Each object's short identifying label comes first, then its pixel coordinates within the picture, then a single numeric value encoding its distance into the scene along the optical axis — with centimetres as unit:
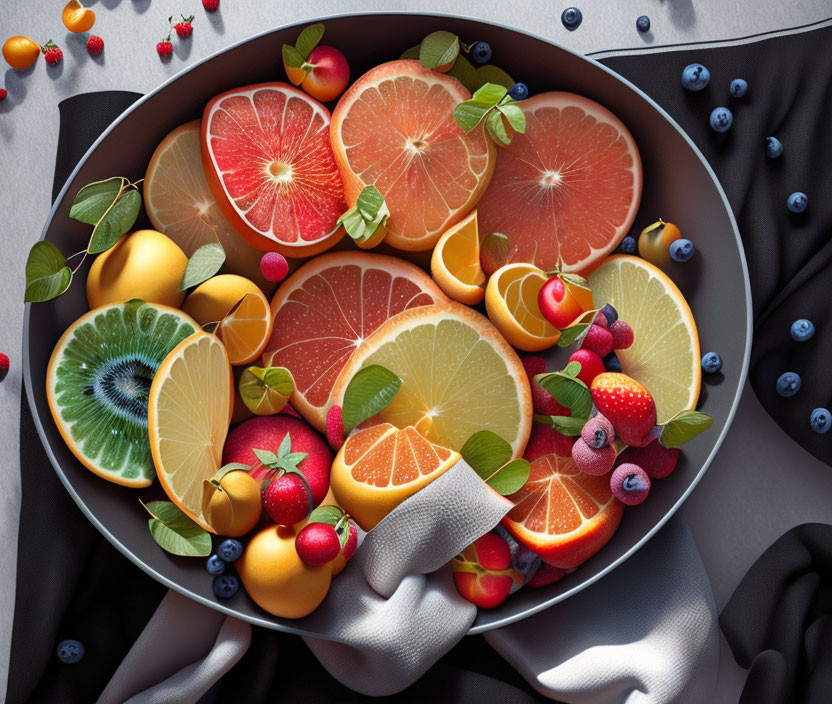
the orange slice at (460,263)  111
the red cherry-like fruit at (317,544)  97
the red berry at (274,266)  109
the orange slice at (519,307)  109
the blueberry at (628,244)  117
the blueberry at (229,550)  101
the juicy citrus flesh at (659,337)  111
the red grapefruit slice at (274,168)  109
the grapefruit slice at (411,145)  111
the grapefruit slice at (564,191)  116
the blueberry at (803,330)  119
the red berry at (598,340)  107
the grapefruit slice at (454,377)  110
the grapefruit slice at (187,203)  111
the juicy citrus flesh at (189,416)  100
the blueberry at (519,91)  115
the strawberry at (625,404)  101
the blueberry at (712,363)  110
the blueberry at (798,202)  121
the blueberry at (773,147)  122
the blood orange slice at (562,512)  105
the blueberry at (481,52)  113
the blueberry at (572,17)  129
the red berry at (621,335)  109
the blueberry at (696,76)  121
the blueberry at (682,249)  113
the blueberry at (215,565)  102
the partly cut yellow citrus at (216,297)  108
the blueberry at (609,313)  109
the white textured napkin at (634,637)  112
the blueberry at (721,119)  121
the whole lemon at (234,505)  100
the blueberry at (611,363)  111
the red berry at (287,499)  100
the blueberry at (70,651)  112
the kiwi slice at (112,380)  102
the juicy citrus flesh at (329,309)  113
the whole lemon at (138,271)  105
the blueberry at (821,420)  118
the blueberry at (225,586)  103
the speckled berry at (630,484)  102
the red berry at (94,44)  128
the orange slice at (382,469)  102
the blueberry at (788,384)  119
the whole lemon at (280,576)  99
